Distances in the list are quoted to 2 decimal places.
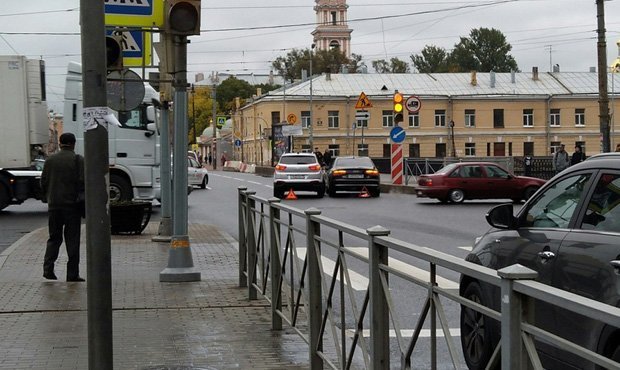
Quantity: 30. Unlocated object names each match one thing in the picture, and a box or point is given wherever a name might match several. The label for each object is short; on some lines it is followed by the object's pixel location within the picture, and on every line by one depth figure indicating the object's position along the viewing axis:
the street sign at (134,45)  13.86
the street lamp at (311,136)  74.46
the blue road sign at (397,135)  36.66
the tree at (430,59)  128.62
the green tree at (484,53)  122.61
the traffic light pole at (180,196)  11.43
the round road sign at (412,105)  35.09
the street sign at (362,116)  41.40
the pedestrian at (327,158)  52.52
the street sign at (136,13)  12.48
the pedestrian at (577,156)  33.69
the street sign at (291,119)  71.53
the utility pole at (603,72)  29.53
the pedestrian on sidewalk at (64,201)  11.84
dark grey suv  3.80
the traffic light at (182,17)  10.76
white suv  33.88
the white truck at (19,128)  24.12
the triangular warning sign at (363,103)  41.59
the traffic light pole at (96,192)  5.61
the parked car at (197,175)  40.31
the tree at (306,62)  119.94
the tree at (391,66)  128.88
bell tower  129.62
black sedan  34.22
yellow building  87.25
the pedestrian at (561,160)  36.34
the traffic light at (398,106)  35.12
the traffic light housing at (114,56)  7.91
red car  29.59
